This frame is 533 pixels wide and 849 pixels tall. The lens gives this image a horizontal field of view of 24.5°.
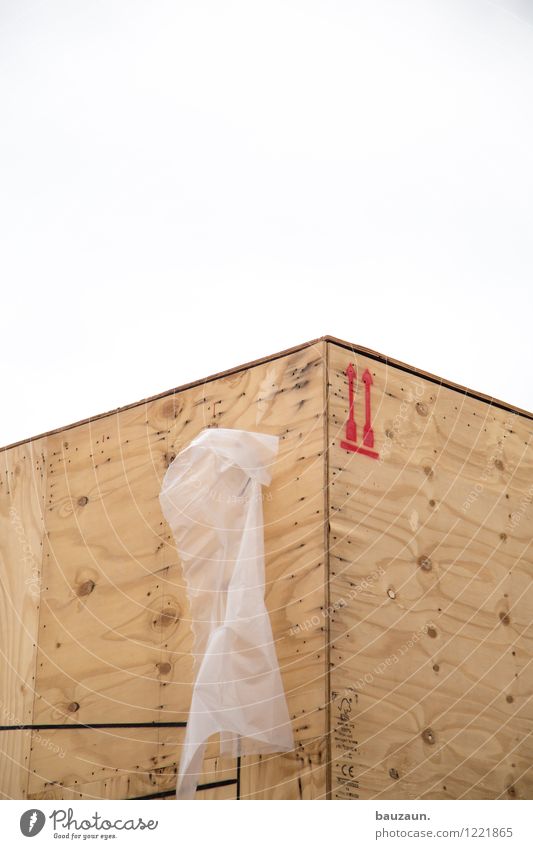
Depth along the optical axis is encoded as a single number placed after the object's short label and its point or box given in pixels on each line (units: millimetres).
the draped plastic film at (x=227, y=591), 4789
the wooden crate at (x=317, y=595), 5066
